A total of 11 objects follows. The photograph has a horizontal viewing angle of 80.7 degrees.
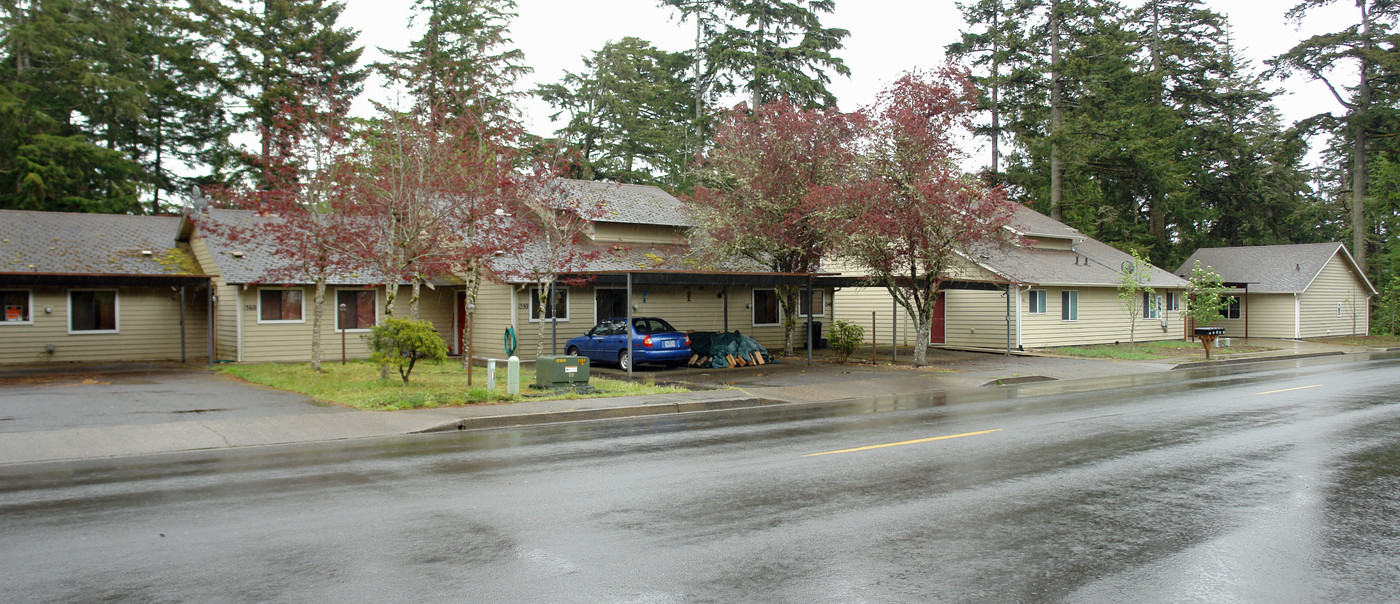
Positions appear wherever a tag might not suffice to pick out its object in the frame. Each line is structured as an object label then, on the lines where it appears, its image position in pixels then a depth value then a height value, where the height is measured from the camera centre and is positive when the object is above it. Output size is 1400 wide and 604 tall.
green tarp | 23.27 -1.27
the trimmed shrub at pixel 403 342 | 16.45 -0.79
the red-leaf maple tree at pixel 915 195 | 21.59 +2.81
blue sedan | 22.38 -1.13
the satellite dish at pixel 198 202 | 26.47 +3.33
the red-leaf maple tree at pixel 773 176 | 24.86 +3.87
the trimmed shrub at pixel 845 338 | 25.20 -1.12
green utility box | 16.95 -1.43
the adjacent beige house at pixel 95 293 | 23.38 +0.31
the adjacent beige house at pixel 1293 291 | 37.56 +0.48
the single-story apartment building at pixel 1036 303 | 29.55 -0.04
